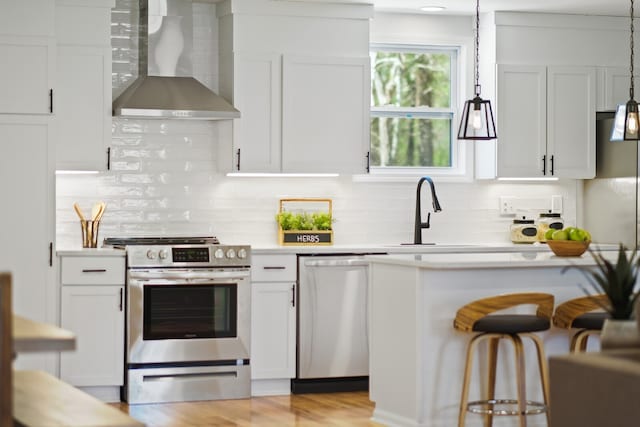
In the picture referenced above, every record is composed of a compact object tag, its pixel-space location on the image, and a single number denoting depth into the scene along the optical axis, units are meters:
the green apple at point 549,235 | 5.80
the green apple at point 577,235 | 5.73
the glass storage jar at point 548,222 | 7.75
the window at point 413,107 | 7.75
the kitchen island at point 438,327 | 5.35
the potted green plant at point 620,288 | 3.88
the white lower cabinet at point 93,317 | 6.43
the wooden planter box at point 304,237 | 7.17
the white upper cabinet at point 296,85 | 7.00
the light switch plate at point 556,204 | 7.96
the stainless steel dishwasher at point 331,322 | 6.83
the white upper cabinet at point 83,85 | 6.63
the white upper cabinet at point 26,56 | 6.33
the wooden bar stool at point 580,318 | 5.28
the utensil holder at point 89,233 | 6.76
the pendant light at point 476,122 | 6.00
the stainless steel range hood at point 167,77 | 6.74
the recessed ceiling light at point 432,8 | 7.39
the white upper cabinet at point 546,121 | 7.55
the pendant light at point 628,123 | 5.99
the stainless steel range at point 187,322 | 6.47
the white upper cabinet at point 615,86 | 7.77
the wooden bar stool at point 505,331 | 5.05
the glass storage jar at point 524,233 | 7.71
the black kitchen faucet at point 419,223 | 7.36
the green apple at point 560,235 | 5.76
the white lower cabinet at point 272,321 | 6.75
